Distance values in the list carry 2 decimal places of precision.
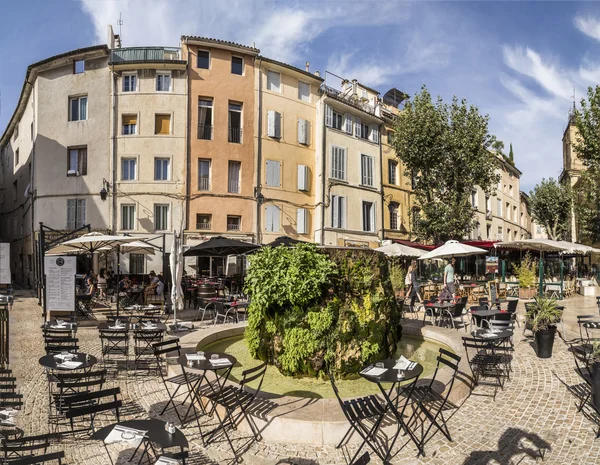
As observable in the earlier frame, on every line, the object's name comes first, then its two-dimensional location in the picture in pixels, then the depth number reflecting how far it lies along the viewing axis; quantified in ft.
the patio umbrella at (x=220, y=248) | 50.96
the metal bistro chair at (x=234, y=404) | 16.39
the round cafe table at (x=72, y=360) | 18.38
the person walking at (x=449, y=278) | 49.18
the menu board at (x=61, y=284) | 38.58
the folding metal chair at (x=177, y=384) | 18.93
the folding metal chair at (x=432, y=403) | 16.29
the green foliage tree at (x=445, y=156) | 74.90
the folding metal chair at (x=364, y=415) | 14.94
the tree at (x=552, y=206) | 114.42
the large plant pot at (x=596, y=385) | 17.10
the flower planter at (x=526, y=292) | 62.49
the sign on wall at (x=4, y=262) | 22.38
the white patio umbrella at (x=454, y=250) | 51.37
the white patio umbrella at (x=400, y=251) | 58.80
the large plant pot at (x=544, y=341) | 27.94
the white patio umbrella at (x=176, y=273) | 39.60
